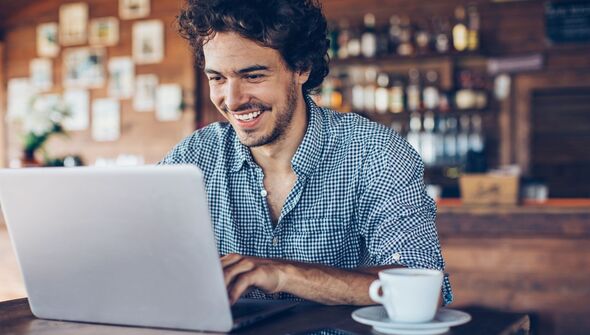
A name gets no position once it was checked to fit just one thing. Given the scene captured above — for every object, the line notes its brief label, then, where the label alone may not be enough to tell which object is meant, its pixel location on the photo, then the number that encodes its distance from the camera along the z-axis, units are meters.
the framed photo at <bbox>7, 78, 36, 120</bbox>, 6.87
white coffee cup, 1.07
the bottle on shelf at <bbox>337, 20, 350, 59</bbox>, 5.41
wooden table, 1.13
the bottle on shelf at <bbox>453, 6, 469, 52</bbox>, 5.18
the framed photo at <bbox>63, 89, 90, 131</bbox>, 6.64
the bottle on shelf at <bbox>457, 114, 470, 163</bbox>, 5.14
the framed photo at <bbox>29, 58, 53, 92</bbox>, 6.79
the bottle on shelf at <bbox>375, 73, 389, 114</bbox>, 5.33
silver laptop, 1.05
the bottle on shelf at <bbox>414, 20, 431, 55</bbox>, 5.23
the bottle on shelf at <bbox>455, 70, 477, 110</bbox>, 5.14
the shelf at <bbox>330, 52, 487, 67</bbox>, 5.14
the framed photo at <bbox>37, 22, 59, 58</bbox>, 6.73
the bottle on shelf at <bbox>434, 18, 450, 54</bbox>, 5.16
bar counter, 3.20
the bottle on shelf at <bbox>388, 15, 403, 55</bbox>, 5.35
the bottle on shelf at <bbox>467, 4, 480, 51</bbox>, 5.16
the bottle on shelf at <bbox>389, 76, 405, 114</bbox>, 5.27
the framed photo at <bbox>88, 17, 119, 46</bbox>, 6.51
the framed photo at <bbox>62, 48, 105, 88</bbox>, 6.56
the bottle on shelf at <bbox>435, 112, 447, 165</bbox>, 5.16
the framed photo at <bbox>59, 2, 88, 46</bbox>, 6.63
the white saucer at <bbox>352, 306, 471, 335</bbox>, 1.07
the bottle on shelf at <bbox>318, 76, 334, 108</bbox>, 5.46
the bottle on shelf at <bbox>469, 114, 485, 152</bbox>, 5.15
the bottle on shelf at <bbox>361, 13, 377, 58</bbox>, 5.38
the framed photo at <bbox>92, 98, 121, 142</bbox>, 6.49
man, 1.60
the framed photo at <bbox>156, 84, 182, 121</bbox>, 6.23
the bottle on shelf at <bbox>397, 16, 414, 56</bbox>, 5.29
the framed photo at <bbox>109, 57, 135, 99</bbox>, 6.44
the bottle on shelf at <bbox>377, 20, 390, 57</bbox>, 5.36
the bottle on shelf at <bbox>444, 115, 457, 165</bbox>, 5.15
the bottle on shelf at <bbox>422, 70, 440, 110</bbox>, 5.22
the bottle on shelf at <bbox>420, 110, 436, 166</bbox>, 5.19
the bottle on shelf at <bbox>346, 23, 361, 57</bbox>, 5.41
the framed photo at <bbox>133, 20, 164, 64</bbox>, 6.30
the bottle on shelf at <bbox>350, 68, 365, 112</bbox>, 5.43
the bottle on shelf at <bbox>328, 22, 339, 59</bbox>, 5.45
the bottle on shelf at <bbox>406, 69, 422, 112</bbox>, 5.27
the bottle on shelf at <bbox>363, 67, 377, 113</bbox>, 5.40
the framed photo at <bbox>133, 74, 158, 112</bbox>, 6.34
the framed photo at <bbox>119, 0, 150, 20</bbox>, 6.37
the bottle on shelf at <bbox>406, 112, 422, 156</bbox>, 5.26
